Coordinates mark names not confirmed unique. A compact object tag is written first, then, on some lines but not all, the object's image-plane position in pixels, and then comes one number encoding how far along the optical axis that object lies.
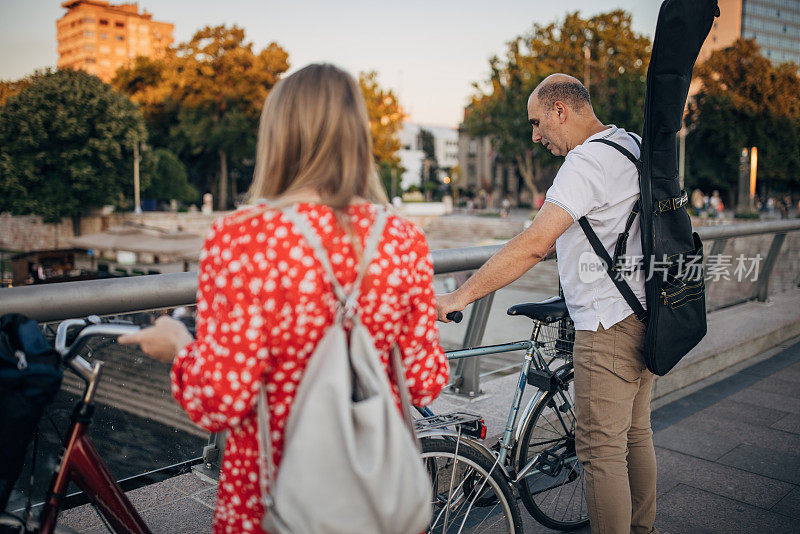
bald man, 2.53
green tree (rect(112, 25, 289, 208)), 51.53
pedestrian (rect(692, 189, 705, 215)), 43.91
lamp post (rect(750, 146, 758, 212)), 48.51
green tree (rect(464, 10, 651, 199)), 46.19
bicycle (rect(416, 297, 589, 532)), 2.39
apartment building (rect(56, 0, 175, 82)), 145.00
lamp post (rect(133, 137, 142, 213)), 45.81
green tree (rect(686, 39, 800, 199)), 52.53
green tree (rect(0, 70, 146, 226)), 43.41
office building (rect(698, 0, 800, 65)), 110.56
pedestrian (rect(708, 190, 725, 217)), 46.14
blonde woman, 1.41
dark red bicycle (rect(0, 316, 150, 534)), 1.71
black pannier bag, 1.56
